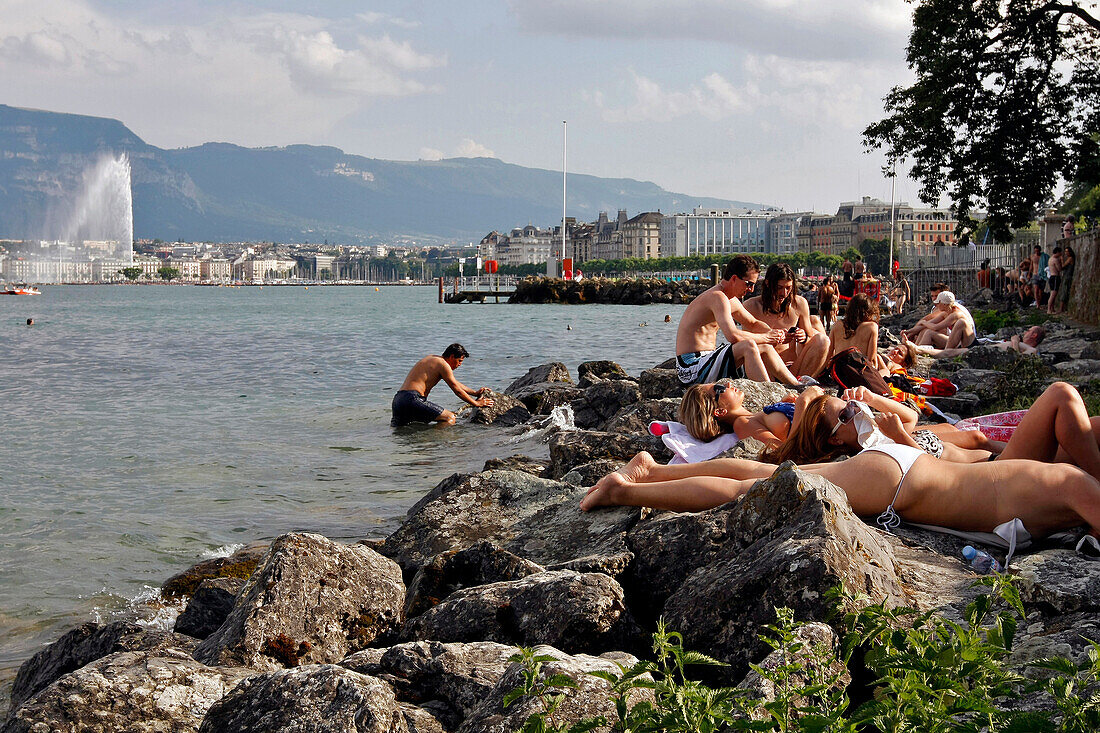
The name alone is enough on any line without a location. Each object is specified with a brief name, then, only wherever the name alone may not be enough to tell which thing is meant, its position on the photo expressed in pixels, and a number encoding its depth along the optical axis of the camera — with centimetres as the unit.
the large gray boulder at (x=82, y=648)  455
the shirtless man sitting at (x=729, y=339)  888
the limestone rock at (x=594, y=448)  736
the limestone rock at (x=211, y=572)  639
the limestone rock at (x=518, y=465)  794
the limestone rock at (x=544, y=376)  1767
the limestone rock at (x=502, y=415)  1441
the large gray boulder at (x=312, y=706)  288
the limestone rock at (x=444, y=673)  322
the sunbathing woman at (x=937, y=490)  448
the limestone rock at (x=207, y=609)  515
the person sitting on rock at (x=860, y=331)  973
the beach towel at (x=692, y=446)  615
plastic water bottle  430
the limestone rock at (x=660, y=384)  1140
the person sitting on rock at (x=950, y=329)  1551
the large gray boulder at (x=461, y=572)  464
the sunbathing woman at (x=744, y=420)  618
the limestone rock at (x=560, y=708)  262
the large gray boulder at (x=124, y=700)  333
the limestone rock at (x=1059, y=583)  355
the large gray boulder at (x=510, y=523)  530
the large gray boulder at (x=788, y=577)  331
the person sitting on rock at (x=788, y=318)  1009
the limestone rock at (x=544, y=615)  368
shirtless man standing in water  1457
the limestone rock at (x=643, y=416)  877
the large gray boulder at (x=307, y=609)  416
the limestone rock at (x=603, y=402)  1250
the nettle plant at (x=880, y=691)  218
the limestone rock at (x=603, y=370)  1675
